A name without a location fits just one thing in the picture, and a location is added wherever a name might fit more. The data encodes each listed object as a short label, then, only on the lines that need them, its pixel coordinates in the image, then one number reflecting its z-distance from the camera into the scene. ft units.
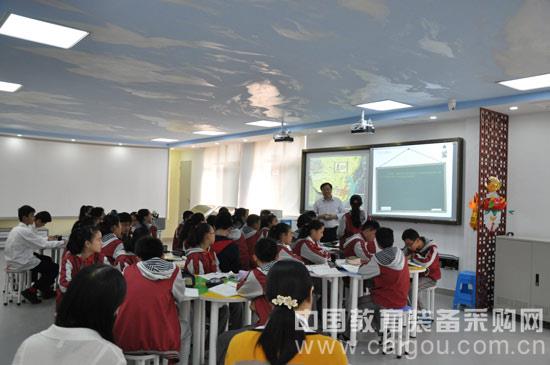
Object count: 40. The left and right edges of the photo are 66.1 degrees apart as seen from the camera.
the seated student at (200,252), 12.66
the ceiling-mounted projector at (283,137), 23.41
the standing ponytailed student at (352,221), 19.81
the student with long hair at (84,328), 4.53
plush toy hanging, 19.10
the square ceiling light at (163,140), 37.41
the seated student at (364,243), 16.86
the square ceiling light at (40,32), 11.42
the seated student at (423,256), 15.73
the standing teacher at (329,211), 21.88
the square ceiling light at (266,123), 25.87
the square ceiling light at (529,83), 15.03
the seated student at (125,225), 18.30
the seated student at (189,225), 16.47
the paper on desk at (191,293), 10.26
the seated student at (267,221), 18.78
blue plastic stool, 19.15
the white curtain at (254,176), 31.40
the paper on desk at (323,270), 13.61
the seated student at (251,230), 17.80
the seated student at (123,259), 13.31
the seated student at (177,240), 19.24
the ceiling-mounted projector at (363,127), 19.19
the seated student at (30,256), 17.71
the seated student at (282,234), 14.25
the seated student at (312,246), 15.40
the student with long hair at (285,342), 4.91
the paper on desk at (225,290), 10.65
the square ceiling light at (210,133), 31.63
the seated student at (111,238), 14.37
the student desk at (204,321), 10.34
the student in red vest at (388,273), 12.97
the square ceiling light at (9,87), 18.54
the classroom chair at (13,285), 18.12
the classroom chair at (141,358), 8.62
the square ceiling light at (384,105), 19.77
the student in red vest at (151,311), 8.56
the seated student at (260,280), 9.85
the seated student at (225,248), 13.53
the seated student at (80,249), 11.78
